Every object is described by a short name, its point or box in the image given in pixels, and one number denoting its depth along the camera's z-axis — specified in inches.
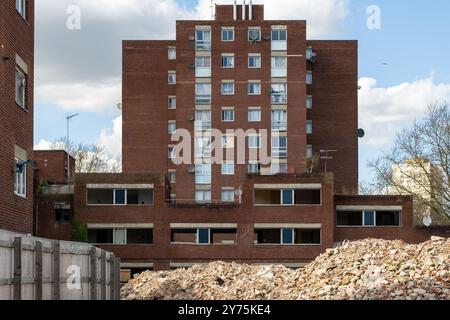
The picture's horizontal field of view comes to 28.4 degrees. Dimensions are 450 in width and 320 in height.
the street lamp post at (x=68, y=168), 3079.7
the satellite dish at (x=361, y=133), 3946.9
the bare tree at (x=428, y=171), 2728.8
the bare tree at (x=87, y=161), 3863.2
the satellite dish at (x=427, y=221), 2780.5
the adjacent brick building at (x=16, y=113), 999.0
